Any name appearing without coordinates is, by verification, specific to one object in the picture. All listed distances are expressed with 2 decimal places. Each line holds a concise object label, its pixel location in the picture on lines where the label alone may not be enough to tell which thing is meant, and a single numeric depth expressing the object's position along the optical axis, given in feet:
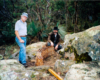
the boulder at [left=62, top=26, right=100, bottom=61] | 6.51
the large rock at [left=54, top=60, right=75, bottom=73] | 8.77
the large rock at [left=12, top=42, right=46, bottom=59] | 13.95
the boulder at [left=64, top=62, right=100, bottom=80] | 4.68
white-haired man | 9.77
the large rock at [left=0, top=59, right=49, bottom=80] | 6.94
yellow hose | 7.39
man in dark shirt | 12.75
